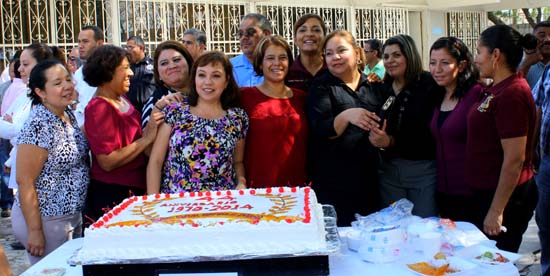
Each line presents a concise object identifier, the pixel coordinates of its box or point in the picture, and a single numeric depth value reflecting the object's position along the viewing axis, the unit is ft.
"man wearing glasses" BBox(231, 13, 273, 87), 16.03
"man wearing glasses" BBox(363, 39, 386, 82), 29.48
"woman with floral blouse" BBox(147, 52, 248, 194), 10.91
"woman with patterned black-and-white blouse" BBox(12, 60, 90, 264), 10.84
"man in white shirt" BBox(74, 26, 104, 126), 20.54
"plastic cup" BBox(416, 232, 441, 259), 8.50
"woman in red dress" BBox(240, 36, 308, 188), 11.82
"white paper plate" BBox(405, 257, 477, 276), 7.95
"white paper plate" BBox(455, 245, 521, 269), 8.24
